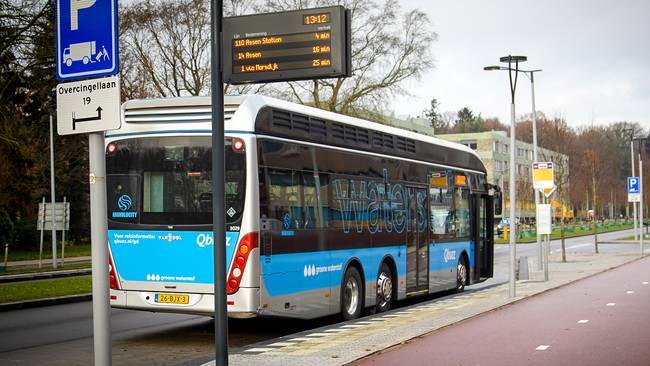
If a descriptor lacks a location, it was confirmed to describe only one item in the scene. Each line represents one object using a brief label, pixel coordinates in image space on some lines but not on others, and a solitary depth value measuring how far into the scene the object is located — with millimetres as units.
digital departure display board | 9539
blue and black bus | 12000
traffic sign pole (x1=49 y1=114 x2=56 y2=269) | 37875
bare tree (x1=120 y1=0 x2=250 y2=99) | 39562
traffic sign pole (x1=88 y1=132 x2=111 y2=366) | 6047
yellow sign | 27266
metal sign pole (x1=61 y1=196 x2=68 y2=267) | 38159
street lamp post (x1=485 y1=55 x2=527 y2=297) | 19234
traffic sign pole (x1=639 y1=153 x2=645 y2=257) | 42781
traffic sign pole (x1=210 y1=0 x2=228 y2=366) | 8016
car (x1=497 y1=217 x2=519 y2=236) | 77331
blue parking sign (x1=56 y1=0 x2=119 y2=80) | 6030
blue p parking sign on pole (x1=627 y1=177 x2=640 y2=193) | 43281
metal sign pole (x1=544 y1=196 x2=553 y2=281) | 25156
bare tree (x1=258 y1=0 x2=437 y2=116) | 41094
